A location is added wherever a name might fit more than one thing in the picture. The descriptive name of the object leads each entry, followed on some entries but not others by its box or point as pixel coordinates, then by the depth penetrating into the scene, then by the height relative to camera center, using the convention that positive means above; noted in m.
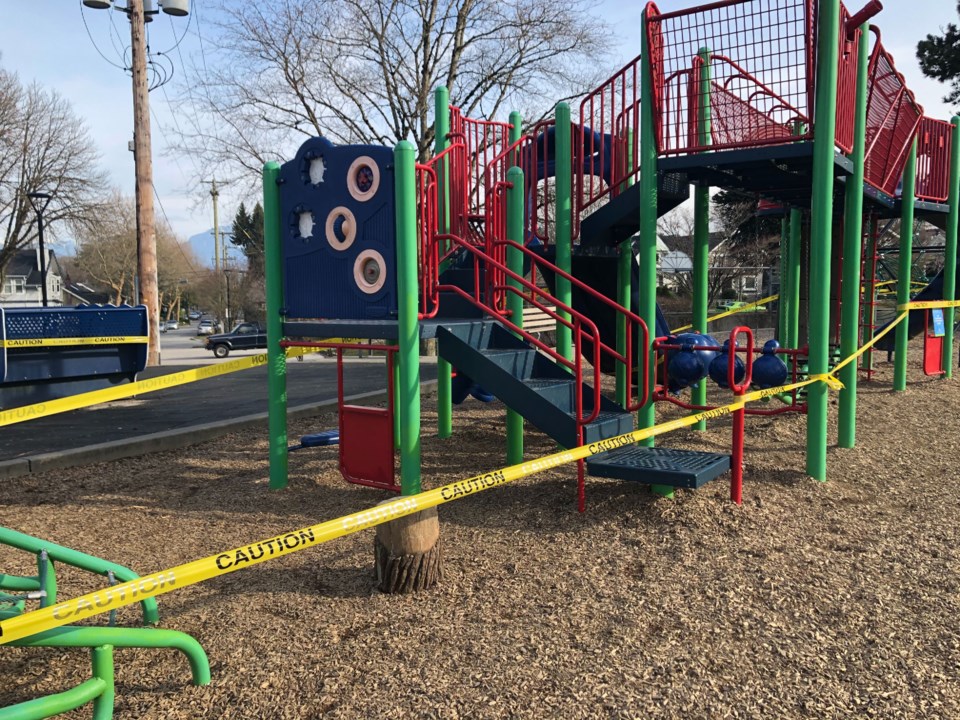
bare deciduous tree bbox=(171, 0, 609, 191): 24.77 +8.28
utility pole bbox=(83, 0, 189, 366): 15.88 +3.95
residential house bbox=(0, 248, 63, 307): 73.62 +3.94
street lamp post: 22.78 +2.22
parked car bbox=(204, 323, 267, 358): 33.16 -1.01
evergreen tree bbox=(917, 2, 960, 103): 24.55 +8.34
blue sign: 11.08 -0.10
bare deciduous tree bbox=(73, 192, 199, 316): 56.06 +4.97
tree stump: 3.92 -1.21
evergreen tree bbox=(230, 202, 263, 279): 63.34 +8.03
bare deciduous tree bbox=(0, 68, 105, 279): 30.94 +6.26
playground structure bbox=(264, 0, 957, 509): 5.25 +0.69
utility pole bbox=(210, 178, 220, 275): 65.69 +7.06
